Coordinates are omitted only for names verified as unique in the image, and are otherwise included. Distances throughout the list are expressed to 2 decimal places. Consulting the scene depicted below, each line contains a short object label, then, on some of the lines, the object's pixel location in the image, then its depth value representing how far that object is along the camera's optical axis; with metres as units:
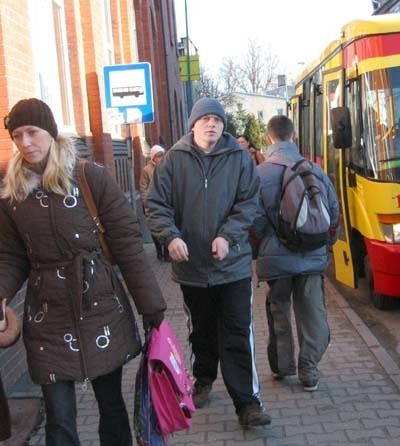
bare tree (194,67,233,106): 51.23
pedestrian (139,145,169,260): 10.60
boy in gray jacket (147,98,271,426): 3.99
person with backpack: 4.55
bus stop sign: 8.78
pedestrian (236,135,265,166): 10.33
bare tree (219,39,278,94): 72.81
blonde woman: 2.99
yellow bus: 6.55
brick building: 5.32
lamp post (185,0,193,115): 26.70
